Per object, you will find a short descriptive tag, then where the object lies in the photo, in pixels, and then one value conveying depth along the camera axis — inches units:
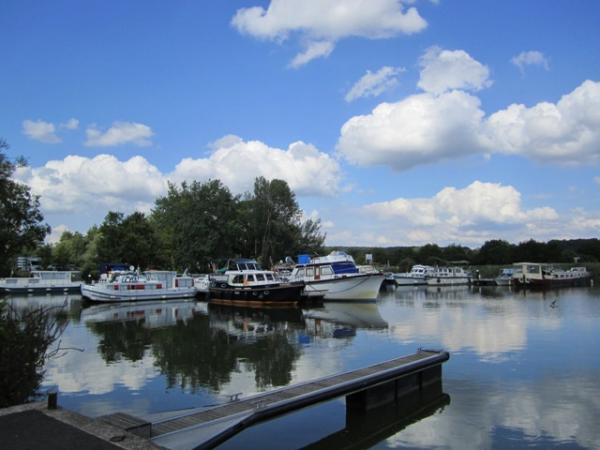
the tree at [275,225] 2758.4
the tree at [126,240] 2265.0
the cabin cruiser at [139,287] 1669.5
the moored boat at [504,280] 2748.5
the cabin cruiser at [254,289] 1473.9
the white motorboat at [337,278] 1560.0
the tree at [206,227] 2265.0
